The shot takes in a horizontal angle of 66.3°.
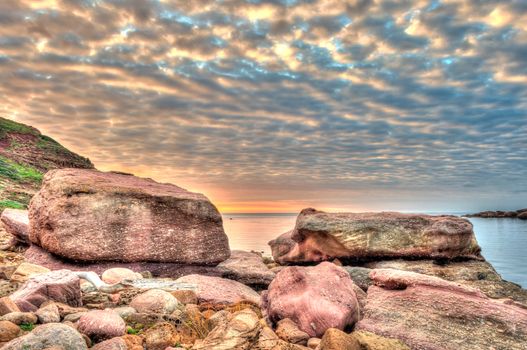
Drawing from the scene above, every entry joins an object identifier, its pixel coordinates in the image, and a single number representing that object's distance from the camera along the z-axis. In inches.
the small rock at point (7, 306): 227.8
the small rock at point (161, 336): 217.0
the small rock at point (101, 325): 214.7
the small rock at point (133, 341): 206.2
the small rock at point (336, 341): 213.2
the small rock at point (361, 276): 481.4
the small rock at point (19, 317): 214.4
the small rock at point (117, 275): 350.6
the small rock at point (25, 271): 314.7
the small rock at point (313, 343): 239.1
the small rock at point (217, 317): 247.8
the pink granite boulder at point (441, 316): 262.1
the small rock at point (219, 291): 325.1
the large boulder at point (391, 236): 549.0
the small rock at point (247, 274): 475.2
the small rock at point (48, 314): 226.5
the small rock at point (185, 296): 308.6
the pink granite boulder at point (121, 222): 420.5
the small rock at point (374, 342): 228.1
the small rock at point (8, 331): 195.6
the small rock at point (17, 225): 552.1
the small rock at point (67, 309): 244.4
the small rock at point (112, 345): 196.3
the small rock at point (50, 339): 177.8
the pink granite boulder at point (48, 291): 251.7
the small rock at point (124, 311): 252.4
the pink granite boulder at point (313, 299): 262.4
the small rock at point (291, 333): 246.8
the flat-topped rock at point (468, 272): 472.7
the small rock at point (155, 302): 263.9
